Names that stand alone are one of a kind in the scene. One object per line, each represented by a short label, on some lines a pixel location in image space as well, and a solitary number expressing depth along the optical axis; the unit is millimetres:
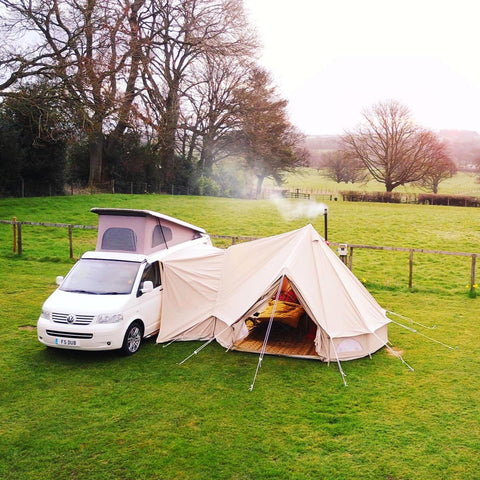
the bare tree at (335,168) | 70562
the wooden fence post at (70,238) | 18141
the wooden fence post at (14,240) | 18620
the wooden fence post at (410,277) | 14800
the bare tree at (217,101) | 40719
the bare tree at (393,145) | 51125
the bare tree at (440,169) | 51188
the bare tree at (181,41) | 35312
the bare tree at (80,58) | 24484
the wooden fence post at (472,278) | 14273
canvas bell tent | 9219
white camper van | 8758
